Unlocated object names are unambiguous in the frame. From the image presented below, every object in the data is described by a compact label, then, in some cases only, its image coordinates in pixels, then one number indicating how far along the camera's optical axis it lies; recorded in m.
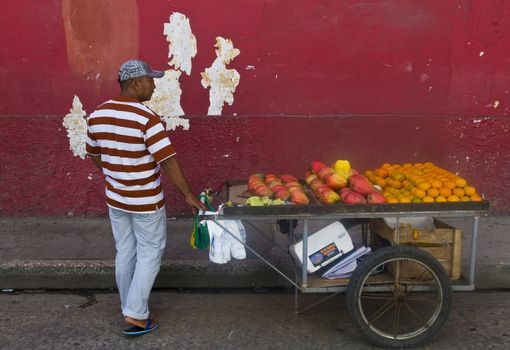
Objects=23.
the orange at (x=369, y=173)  4.19
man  3.44
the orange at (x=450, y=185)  3.58
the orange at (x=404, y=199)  3.50
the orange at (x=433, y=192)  3.54
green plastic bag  3.57
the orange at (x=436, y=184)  3.60
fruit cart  3.40
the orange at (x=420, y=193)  3.55
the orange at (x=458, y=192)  3.55
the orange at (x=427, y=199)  3.50
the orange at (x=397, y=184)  3.92
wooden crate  3.68
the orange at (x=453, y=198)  3.49
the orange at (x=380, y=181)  4.01
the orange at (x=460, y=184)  3.61
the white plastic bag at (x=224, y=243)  3.56
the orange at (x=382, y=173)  4.15
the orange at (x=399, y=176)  3.97
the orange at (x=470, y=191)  3.57
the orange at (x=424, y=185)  3.61
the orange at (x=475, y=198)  3.55
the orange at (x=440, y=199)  3.47
